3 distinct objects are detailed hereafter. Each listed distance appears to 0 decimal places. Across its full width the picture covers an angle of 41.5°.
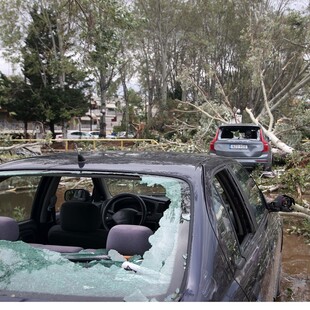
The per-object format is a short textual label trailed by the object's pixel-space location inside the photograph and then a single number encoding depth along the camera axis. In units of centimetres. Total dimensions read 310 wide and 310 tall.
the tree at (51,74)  2962
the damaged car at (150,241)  170
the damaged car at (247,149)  1127
